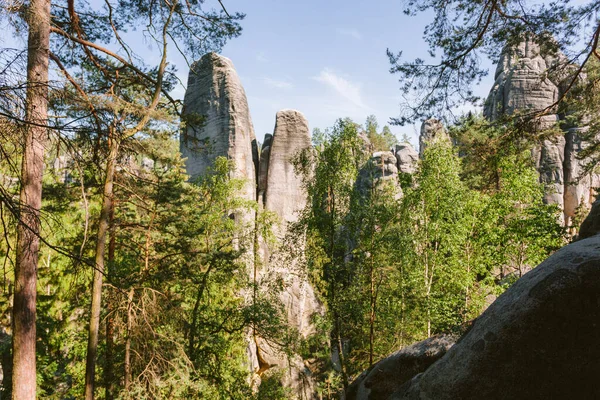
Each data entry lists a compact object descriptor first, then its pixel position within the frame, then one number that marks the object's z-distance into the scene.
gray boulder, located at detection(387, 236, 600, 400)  3.10
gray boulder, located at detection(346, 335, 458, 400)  6.16
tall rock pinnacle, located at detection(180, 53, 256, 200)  20.25
